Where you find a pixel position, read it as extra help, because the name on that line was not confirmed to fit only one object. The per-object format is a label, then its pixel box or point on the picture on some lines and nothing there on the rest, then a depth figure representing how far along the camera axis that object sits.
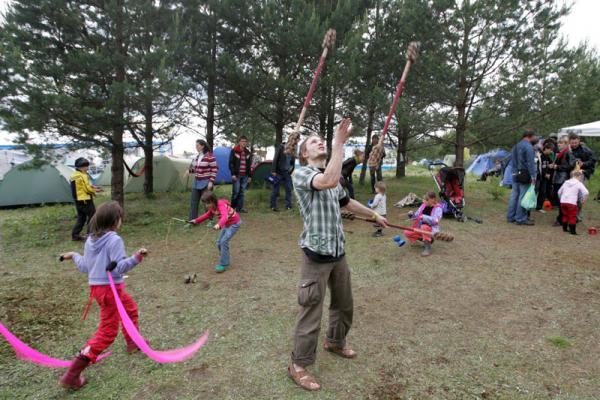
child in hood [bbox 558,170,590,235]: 6.96
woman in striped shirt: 7.37
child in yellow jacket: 6.71
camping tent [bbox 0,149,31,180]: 13.27
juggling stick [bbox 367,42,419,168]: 3.97
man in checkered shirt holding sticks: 2.65
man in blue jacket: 7.52
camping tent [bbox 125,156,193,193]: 12.99
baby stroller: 8.50
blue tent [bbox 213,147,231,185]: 14.96
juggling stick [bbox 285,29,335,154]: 4.15
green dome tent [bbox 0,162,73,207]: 10.52
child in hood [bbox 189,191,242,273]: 4.99
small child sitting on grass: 5.85
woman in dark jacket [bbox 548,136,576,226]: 8.14
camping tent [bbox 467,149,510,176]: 20.44
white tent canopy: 10.25
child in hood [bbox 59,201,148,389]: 2.77
